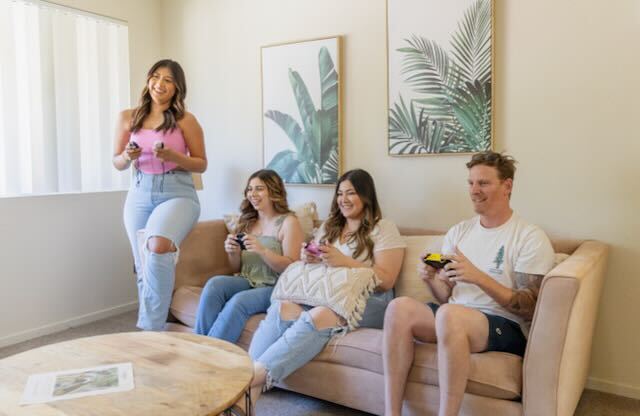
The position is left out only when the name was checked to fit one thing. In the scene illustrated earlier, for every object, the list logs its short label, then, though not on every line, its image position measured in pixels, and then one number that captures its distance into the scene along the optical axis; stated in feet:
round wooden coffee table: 4.26
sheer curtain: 9.91
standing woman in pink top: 8.50
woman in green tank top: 7.84
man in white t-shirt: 5.73
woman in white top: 6.81
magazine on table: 4.49
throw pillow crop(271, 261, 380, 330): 7.02
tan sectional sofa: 5.41
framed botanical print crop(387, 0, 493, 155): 8.52
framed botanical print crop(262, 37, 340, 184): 10.16
